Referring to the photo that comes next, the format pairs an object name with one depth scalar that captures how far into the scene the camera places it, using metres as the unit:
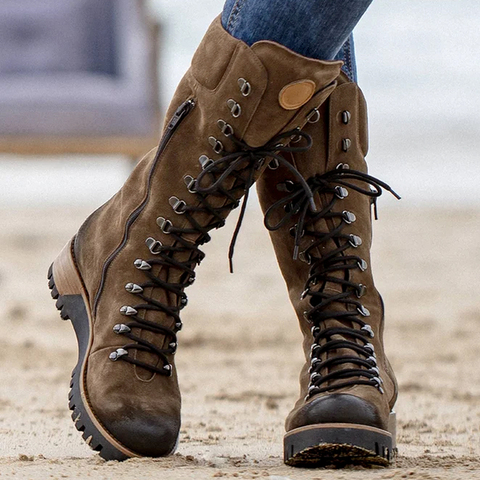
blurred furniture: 14.56
